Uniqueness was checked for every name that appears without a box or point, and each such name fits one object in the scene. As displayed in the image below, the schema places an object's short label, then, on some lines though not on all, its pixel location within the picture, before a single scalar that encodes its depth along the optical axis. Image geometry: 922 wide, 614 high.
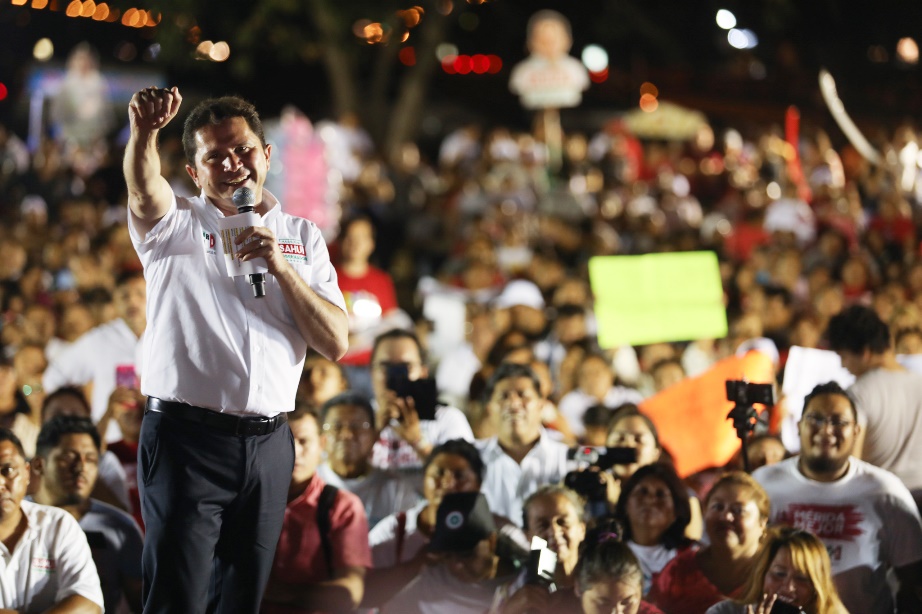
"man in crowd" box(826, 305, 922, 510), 12.33
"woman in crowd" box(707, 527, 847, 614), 9.77
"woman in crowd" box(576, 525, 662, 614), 9.86
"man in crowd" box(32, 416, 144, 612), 10.97
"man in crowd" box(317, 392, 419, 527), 12.12
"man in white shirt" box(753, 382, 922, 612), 10.79
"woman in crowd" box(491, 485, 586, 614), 10.45
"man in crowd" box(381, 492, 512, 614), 11.04
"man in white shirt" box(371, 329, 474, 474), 12.48
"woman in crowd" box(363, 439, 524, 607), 11.32
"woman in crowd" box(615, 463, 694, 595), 11.09
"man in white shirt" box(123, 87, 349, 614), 6.55
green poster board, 18.69
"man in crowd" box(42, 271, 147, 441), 14.79
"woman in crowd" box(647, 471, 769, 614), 10.39
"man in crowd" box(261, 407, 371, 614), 10.80
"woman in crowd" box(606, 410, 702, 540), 12.21
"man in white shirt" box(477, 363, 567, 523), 12.68
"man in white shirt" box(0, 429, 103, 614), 9.63
